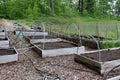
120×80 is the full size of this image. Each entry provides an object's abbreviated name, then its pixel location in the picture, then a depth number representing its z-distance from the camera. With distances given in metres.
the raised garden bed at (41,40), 4.44
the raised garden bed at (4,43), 3.86
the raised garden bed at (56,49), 3.16
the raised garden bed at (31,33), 5.73
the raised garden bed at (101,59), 2.25
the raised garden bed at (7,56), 2.76
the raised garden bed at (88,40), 3.93
